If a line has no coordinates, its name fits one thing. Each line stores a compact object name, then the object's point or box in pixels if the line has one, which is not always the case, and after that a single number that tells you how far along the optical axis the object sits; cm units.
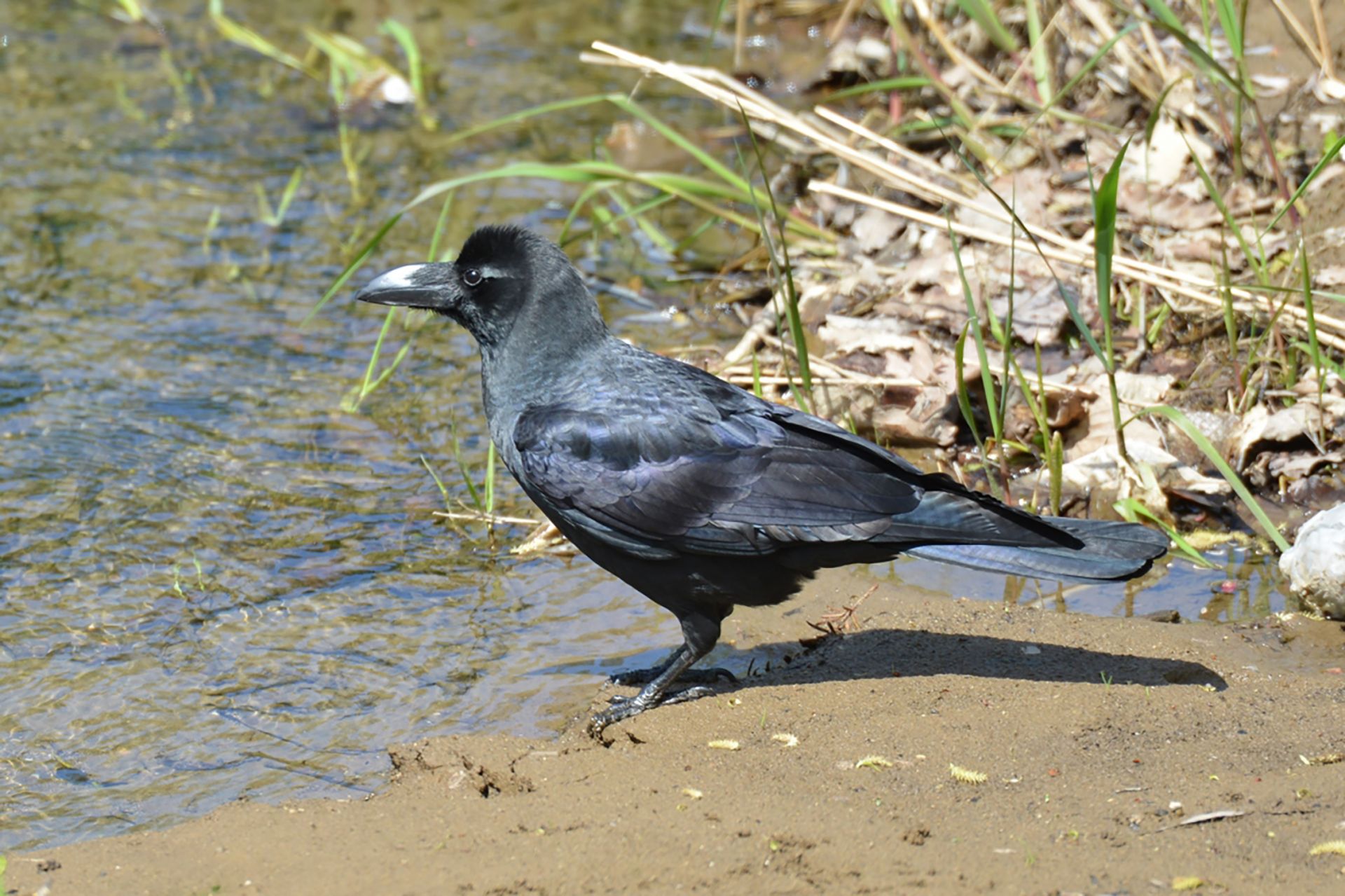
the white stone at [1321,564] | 760
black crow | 731
